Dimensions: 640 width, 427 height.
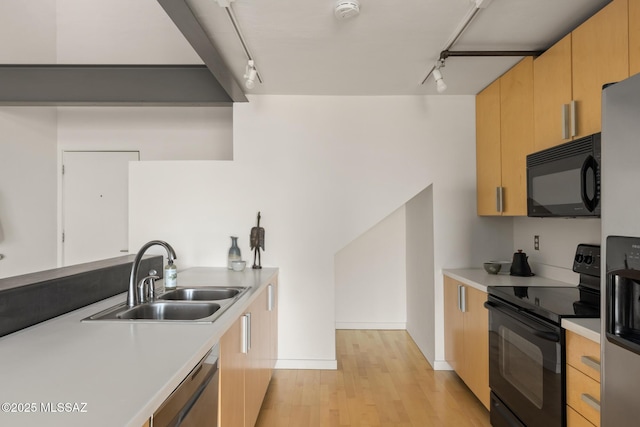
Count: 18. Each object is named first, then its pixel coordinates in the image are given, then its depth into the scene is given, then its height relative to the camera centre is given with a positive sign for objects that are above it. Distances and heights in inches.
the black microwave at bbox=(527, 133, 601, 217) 70.7 +8.0
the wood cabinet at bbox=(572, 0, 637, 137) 69.1 +31.3
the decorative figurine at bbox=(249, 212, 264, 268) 132.6 -7.4
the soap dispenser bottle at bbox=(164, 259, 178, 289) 85.8 -13.1
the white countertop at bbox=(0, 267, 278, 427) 31.5 -15.9
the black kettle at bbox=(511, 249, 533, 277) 114.7 -14.3
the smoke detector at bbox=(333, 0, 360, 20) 75.7 +42.0
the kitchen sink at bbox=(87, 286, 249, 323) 64.1 -17.0
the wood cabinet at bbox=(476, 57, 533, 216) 103.9 +23.6
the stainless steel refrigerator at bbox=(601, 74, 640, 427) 45.5 -3.5
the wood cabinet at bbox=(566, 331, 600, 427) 58.4 -26.2
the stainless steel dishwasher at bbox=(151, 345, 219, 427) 39.2 -21.2
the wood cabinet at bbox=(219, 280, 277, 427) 62.0 -29.5
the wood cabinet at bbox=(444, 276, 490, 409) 99.2 -33.8
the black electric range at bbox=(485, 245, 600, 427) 67.9 -25.1
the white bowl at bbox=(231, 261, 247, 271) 124.5 -15.1
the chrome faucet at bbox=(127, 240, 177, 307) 70.5 -12.7
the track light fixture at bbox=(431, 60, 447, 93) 106.7 +40.1
